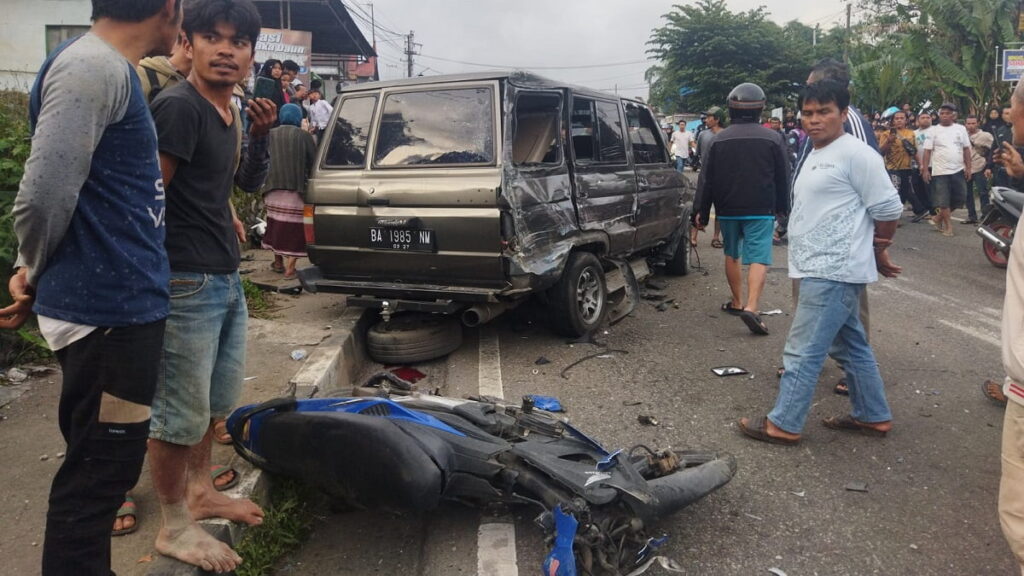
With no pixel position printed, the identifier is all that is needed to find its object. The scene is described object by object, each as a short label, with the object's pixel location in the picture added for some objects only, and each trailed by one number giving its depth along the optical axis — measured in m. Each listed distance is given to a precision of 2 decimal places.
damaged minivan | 4.99
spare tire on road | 5.34
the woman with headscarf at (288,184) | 6.80
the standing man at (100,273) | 1.85
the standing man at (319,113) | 11.77
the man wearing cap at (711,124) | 12.43
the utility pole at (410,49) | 53.25
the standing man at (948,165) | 11.57
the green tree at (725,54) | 36.59
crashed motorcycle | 2.55
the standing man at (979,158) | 12.64
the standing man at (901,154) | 13.04
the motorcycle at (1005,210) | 5.80
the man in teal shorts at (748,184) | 6.27
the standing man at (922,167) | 12.14
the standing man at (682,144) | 22.05
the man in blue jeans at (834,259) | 3.76
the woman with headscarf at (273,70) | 9.57
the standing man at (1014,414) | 2.13
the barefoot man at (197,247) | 2.48
